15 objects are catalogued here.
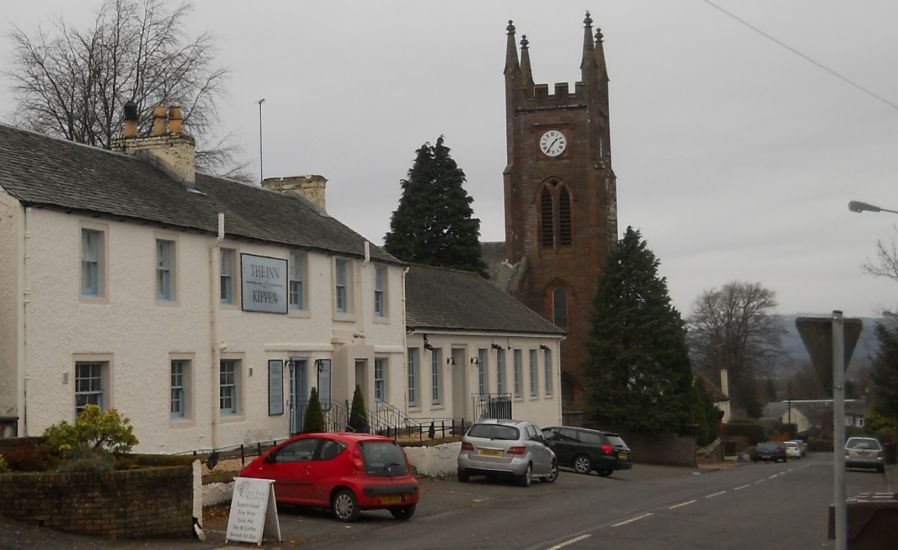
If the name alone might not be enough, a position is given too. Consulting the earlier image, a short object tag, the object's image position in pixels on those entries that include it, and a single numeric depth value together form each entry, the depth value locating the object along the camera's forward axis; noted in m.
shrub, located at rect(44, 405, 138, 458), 17.48
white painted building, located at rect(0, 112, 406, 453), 21.03
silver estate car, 28.41
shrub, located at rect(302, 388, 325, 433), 28.03
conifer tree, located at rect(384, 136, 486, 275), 65.38
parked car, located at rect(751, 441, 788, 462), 68.47
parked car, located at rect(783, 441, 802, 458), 77.06
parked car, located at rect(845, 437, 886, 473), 44.44
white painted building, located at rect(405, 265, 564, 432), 37.34
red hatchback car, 19.48
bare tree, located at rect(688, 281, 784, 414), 94.94
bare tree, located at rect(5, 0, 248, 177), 41.22
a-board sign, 16.66
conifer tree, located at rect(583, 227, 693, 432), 53.78
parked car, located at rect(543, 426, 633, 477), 35.66
